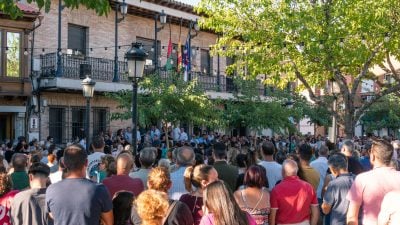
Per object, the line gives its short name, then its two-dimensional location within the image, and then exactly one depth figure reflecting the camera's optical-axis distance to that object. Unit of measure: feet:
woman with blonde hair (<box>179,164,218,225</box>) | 16.83
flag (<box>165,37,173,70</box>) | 70.13
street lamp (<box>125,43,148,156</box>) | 33.83
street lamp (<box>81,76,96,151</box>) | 44.73
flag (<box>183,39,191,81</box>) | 73.38
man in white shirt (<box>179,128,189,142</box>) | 70.69
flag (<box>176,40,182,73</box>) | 72.26
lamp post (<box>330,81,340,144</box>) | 57.31
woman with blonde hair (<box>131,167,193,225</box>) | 14.38
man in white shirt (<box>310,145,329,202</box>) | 25.01
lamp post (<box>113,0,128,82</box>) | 72.59
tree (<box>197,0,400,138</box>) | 51.49
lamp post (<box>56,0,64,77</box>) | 65.01
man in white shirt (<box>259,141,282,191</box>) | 23.64
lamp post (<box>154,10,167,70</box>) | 77.97
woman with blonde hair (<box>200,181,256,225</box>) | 12.25
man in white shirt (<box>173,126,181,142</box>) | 71.15
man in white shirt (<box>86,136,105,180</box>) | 25.73
